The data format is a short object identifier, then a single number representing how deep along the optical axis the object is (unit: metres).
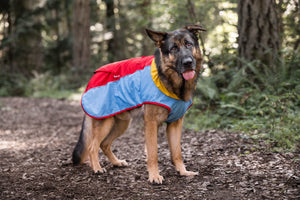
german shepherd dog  3.63
